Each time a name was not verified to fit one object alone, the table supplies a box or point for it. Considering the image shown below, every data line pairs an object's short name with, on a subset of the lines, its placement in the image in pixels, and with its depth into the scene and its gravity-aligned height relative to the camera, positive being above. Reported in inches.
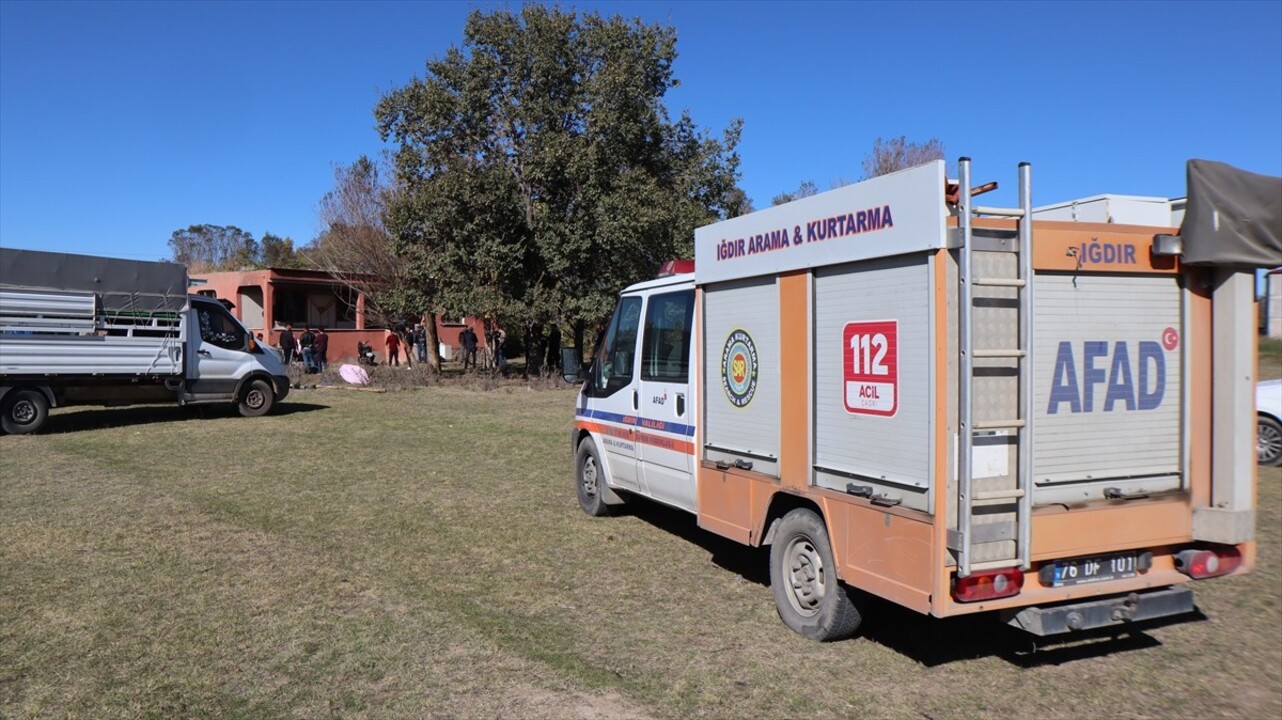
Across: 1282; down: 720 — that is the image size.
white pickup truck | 578.9 +13.6
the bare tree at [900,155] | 1416.1 +319.3
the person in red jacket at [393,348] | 1492.6 +16.6
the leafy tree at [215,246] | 3088.1 +440.3
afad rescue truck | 174.2 -9.5
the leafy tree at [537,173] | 1042.1 +217.3
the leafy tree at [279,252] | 2329.0 +356.8
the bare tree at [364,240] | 1314.0 +173.1
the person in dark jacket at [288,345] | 1177.7 +17.9
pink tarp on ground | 1021.8 -19.3
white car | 425.7 -31.5
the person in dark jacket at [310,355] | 1194.0 +3.5
